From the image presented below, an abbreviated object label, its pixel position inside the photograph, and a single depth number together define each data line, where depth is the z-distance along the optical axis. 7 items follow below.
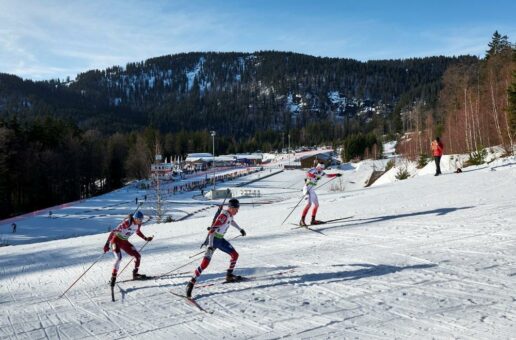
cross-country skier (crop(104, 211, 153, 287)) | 9.41
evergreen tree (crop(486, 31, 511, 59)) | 52.66
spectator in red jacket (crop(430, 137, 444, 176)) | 21.16
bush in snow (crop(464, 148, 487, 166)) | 25.46
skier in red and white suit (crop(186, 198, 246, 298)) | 8.09
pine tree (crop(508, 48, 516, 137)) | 28.67
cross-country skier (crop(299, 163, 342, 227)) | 13.09
